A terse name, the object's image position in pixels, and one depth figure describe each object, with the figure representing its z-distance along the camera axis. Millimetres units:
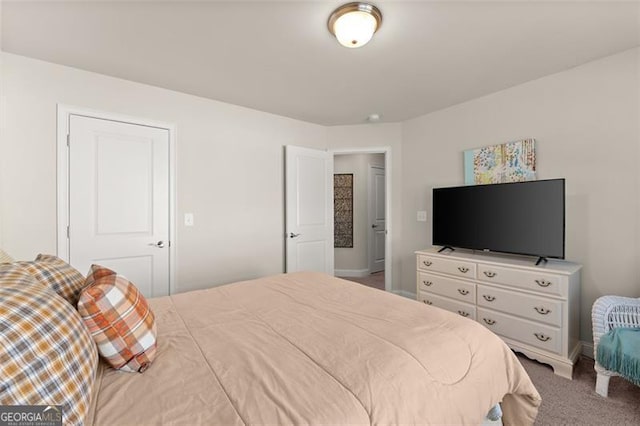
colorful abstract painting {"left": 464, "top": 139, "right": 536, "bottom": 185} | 2705
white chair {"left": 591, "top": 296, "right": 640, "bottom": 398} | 1905
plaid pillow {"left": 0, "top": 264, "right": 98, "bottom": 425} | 667
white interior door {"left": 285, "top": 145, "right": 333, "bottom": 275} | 3645
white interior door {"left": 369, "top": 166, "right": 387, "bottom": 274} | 5445
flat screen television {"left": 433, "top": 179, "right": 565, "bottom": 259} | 2348
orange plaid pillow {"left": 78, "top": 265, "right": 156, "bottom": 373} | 998
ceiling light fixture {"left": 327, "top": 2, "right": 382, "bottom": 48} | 1664
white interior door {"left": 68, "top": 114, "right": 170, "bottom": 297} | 2416
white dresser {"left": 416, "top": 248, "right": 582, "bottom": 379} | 2168
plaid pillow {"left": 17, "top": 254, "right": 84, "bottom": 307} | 1089
